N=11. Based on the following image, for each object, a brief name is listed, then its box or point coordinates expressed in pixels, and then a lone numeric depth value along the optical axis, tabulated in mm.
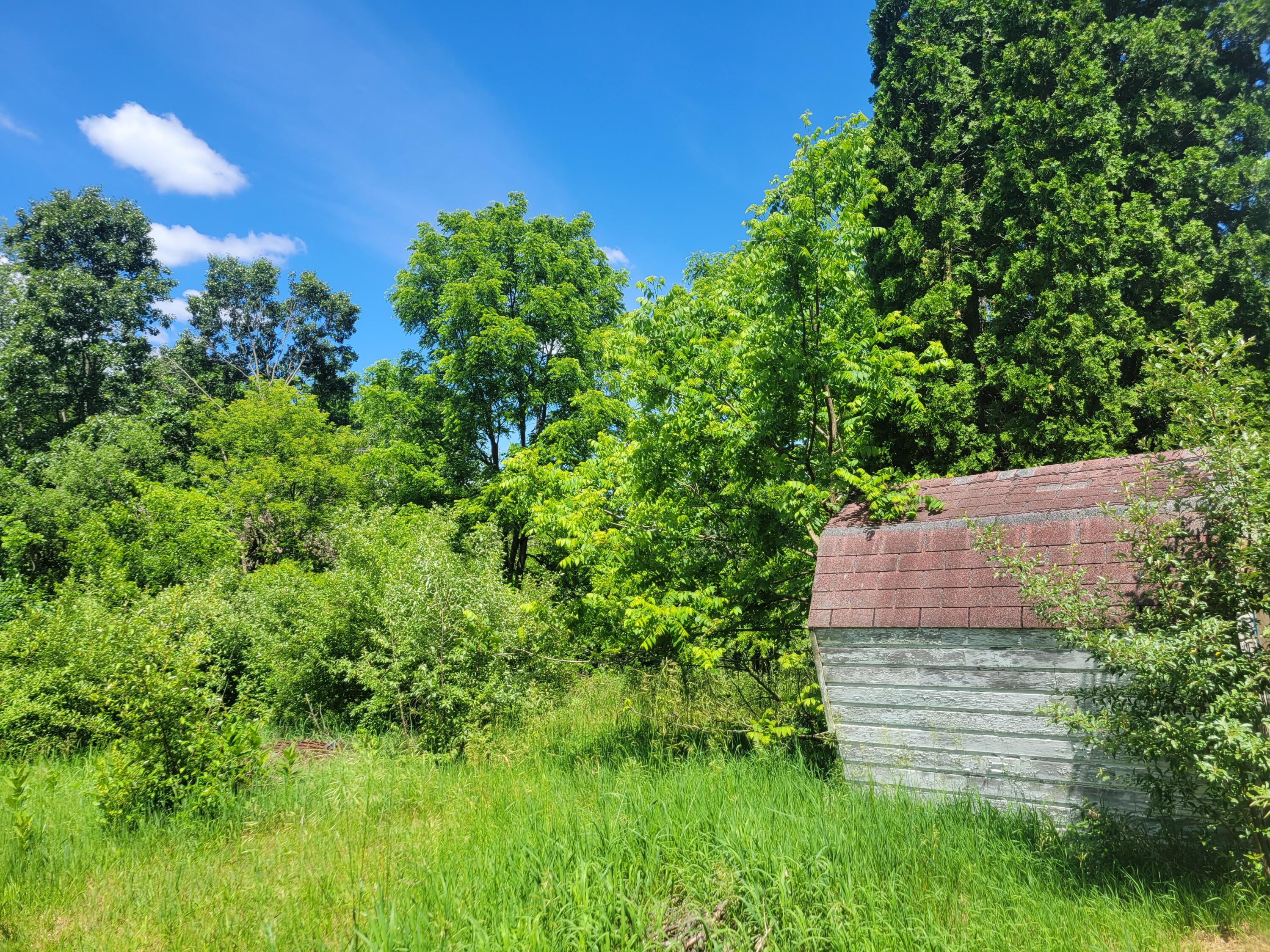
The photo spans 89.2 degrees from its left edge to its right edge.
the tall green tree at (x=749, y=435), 6406
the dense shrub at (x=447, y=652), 8461
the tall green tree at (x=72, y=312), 21828
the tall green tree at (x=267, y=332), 32906
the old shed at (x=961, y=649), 4887
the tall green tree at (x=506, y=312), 16375
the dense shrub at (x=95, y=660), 6168
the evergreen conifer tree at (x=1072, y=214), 10234
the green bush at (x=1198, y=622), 3590
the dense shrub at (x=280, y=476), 18078
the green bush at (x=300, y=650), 10336
